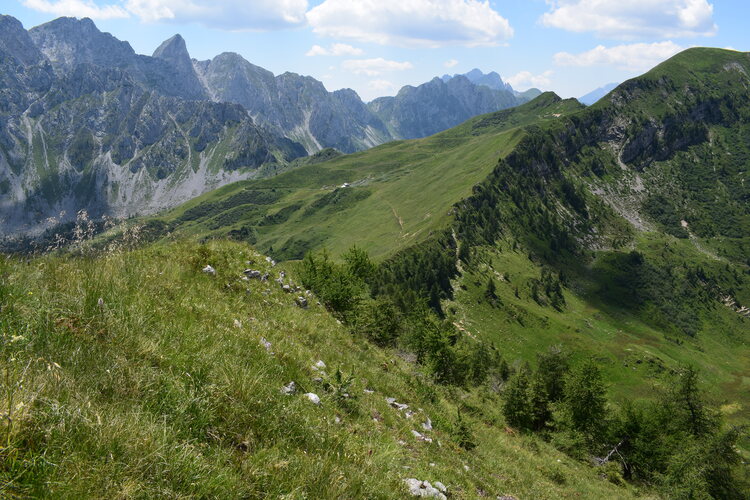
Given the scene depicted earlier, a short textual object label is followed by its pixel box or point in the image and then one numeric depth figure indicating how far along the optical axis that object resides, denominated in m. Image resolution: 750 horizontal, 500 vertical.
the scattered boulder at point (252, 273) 17.17
